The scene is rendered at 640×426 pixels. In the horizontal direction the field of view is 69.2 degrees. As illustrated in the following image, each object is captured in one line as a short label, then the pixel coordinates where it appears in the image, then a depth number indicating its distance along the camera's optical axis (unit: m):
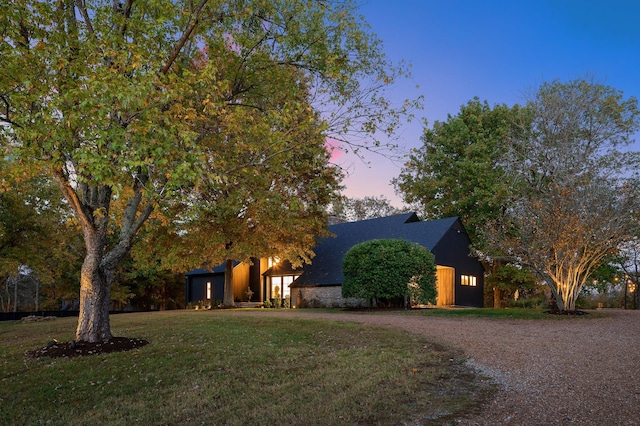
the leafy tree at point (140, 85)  7.46
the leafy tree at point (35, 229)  21.84
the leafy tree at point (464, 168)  30.02
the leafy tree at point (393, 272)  21.14
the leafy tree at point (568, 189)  17.38
